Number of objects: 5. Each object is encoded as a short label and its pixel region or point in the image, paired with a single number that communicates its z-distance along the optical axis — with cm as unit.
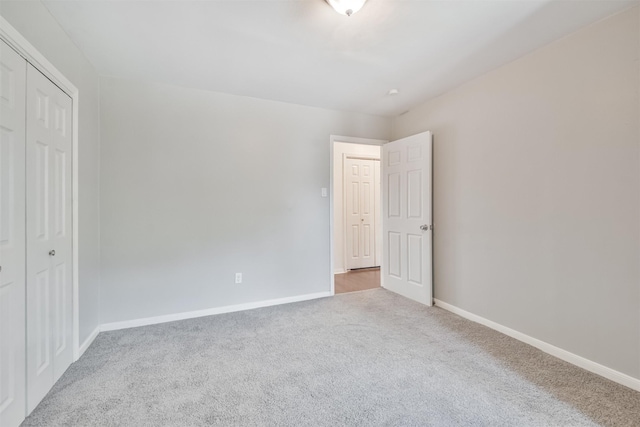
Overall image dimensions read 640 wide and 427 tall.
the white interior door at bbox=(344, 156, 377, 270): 504
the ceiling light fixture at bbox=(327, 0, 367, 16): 159
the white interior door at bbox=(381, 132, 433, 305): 318
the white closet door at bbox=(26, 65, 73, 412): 155
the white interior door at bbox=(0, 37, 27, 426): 132
